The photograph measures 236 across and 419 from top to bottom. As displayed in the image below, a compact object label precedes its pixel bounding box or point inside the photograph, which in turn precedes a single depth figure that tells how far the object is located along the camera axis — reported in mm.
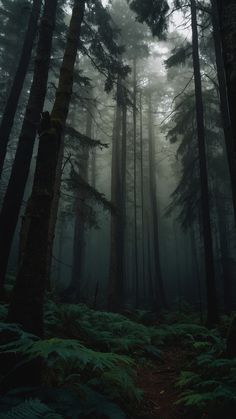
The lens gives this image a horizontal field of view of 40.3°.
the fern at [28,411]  2150
